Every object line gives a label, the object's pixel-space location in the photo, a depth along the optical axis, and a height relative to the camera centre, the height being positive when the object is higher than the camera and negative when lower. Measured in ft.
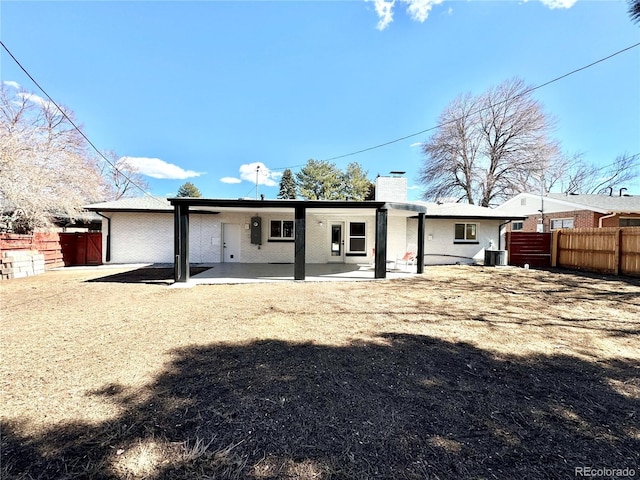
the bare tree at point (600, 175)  85.46 +19.87
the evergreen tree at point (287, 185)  152.12 +27.01
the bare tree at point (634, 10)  11.49 +9.41
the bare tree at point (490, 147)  78.33 +26.49
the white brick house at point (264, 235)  43.55 -0.13
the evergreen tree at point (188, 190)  164.37 +25.99
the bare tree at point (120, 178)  94.57 +19.58
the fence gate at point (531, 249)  44.23 -1.86
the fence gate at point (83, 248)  42.78 -2.46
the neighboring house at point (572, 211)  52.47 +5.34
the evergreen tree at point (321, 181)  126.72 +24.75
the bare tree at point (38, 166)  38.58 +10.94
